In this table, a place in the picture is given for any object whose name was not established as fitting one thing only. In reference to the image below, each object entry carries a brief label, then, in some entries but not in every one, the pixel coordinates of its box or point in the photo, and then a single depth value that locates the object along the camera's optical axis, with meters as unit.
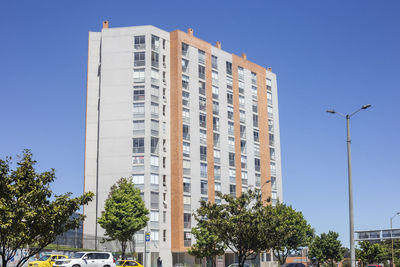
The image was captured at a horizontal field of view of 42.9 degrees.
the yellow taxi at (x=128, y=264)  47.61
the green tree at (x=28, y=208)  22.41
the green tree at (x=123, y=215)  60.56
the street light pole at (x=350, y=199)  25.16
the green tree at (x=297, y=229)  77.38
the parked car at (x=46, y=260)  40.47
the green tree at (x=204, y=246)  66.16
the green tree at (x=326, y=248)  92.19
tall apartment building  76.06
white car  40.36
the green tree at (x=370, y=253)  85.31
